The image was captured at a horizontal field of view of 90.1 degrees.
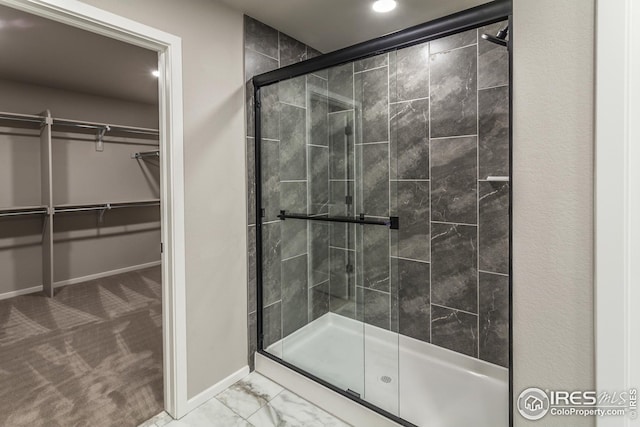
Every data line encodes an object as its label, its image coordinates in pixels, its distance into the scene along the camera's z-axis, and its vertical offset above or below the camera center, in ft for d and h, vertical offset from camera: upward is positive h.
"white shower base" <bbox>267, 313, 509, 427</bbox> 5.95 -3.53
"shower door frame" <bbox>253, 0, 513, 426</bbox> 3.31 +2.47
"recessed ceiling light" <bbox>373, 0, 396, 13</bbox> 6.66 +4.22
